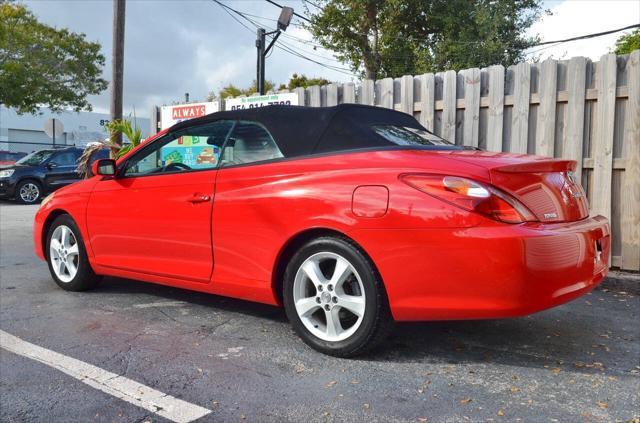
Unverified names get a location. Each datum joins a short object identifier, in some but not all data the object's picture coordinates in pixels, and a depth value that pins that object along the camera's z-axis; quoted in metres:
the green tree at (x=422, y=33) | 24.81
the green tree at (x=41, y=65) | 23.38
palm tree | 9.97
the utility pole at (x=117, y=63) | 10.77
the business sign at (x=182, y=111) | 9.61
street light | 16.67
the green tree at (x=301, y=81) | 36.25
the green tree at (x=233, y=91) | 38.28
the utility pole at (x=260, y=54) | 15.32
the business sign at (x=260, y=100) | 8.34
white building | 45.34
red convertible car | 2.84
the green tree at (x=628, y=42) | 28.82
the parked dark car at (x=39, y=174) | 15.86
